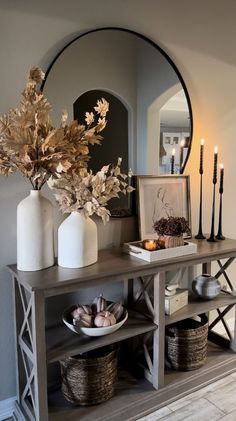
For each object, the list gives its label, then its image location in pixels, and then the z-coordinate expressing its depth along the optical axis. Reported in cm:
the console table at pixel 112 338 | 152
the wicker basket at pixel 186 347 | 205
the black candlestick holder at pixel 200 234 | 227
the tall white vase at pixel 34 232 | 157
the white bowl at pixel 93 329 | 166
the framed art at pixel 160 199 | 207
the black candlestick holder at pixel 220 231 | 227
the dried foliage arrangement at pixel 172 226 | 189
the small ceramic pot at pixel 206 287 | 215
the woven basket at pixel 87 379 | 176
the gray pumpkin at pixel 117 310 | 180
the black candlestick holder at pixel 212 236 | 221
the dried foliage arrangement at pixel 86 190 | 154
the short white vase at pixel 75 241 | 164
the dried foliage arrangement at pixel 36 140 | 147
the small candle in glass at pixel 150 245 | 186
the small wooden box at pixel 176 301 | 196
